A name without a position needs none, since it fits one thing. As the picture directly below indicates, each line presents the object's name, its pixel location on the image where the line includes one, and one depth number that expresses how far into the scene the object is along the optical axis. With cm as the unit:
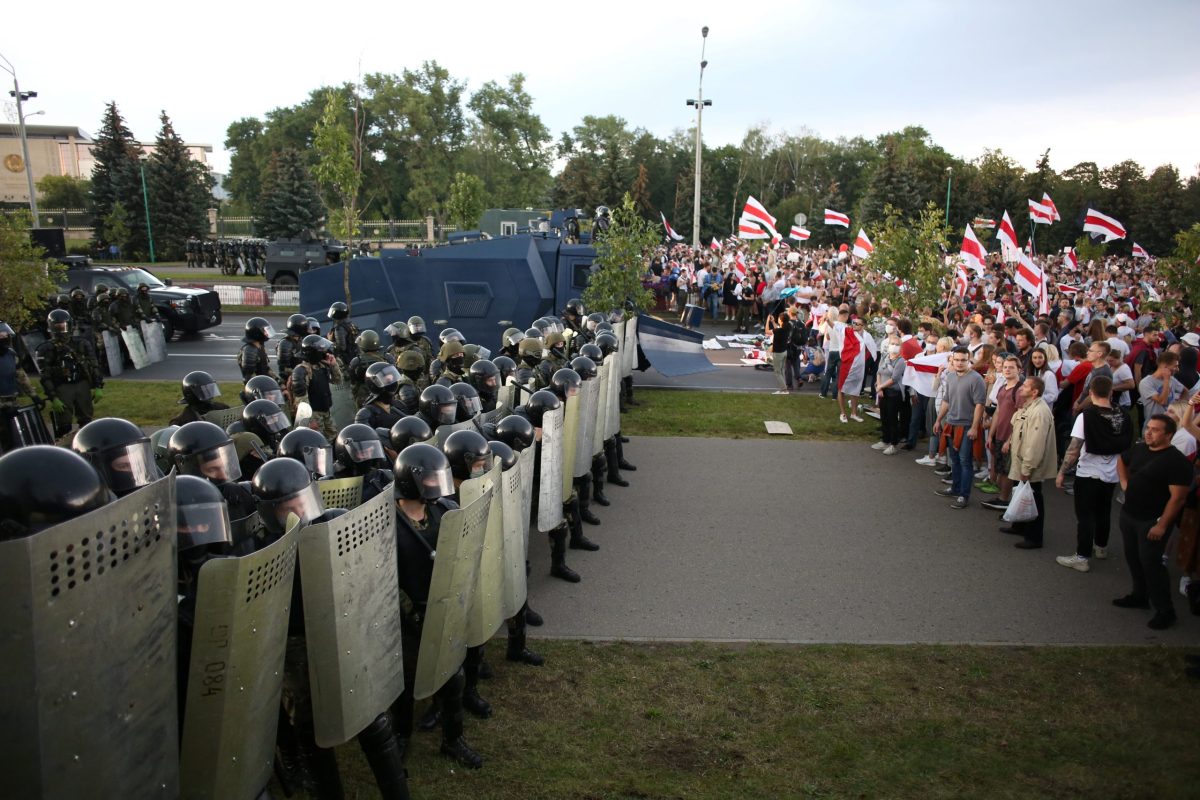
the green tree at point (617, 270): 1677
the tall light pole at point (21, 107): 3322
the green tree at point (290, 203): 4909
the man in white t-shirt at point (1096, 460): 752
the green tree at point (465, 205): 3538
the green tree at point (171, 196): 4972
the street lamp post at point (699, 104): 3369
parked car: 2148
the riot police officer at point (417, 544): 457
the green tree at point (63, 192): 6838
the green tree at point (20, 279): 1398
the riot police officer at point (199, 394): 719
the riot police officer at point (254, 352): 995
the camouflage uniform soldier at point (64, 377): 1116
